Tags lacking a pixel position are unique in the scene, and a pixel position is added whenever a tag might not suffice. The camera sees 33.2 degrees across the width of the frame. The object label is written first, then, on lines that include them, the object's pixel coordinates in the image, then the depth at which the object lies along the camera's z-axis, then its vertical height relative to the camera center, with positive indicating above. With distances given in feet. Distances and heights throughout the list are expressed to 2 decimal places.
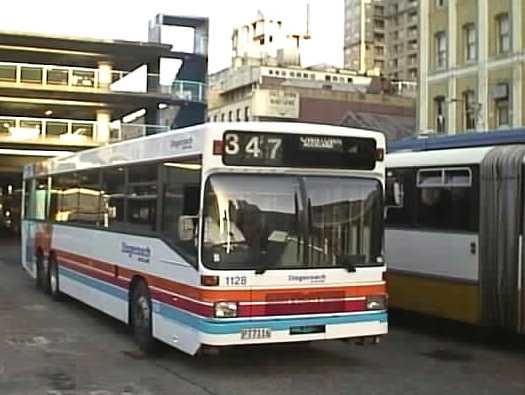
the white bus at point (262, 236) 30.07 -0.87
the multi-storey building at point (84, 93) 159.53 +22.20
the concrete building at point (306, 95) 307.58 +43.83
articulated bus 35.35 -0.63
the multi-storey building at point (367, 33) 547.49 +112.53
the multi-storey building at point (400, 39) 497.87 +100.81
